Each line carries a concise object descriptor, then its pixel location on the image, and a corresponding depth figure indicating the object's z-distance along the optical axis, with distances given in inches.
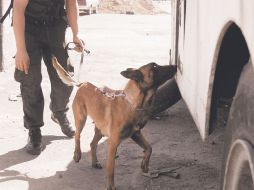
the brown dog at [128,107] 161.9
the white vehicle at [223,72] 88.8
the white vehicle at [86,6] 1063.0
